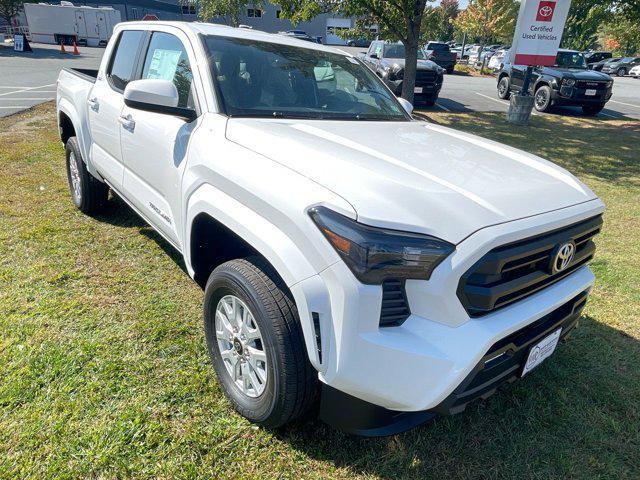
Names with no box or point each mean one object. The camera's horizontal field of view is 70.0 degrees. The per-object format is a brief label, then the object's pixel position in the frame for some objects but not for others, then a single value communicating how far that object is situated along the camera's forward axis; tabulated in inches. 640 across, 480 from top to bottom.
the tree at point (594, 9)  452.8
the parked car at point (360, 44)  1878.1
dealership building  1860.2
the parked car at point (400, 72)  521.3
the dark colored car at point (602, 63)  1426.9
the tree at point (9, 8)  1283.2
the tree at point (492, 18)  1567.4
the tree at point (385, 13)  397.1
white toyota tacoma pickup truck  65.4
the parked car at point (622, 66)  1389.1
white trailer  1360.7
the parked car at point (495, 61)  1216.8
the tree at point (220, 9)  1151.0
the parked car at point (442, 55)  1090.7
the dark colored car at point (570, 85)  514.0
